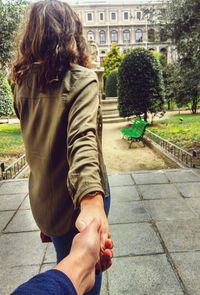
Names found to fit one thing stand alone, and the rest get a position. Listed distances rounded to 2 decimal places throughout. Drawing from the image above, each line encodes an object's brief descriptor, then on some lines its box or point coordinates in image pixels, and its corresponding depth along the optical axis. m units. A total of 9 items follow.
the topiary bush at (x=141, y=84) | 9.93
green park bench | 7.53
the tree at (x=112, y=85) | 17.53
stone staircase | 12.99
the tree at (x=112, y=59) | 29.72
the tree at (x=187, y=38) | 5.16
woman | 0.80
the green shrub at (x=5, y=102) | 10.02
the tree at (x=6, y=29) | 7.15
